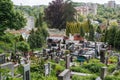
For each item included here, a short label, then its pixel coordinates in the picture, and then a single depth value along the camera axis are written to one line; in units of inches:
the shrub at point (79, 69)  592.2
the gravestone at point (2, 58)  470.1
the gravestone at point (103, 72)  489.2
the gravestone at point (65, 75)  323.9
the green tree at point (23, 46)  818.8
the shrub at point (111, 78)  485.4
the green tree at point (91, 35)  1318.9
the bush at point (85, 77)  488.7
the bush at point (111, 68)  610.8
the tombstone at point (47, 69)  498.9
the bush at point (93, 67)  599.5
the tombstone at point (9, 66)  408.2
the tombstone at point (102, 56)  709.9
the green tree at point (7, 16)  940.6
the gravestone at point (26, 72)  339.9
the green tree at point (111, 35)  1126.6
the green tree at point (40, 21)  1550.9
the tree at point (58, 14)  1711.4
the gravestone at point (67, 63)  614.4
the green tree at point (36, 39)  1050.3
